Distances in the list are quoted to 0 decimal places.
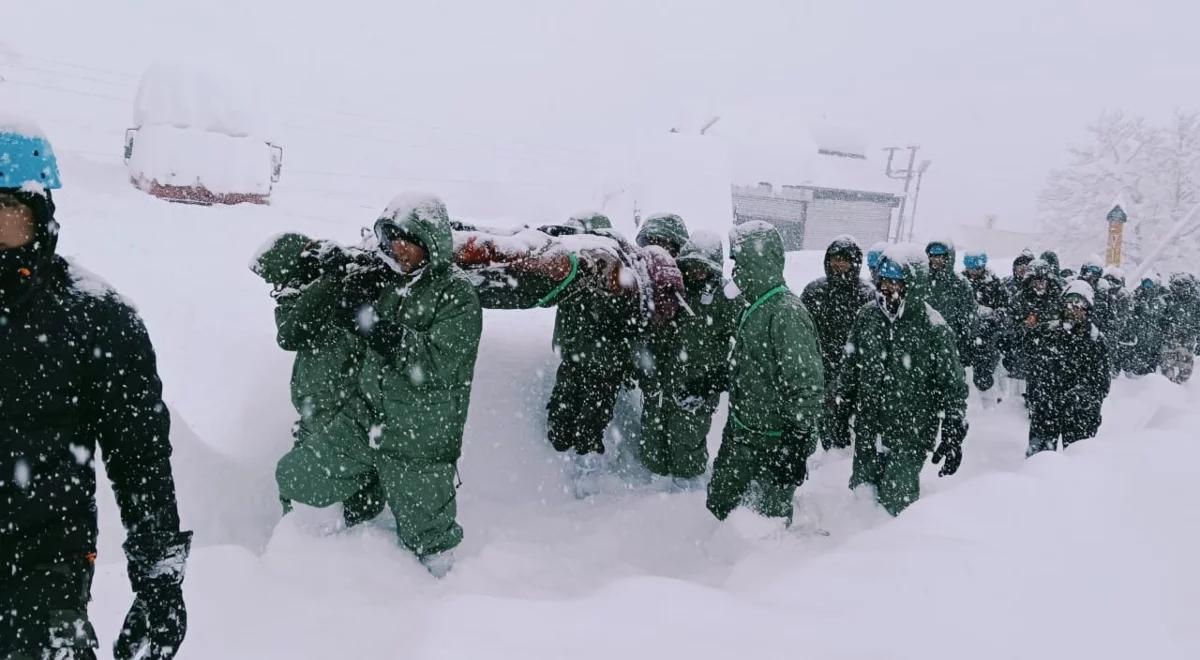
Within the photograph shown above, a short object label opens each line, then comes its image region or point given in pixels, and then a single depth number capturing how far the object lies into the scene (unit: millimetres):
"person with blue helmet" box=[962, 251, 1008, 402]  9031
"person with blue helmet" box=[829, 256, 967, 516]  4754
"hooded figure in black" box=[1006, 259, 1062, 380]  8078
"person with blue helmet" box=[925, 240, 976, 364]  7207
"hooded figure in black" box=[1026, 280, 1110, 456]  5934
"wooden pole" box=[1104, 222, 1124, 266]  25312
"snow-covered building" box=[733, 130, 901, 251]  27641
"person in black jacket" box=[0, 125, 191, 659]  1792
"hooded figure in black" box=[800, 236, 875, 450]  6301
